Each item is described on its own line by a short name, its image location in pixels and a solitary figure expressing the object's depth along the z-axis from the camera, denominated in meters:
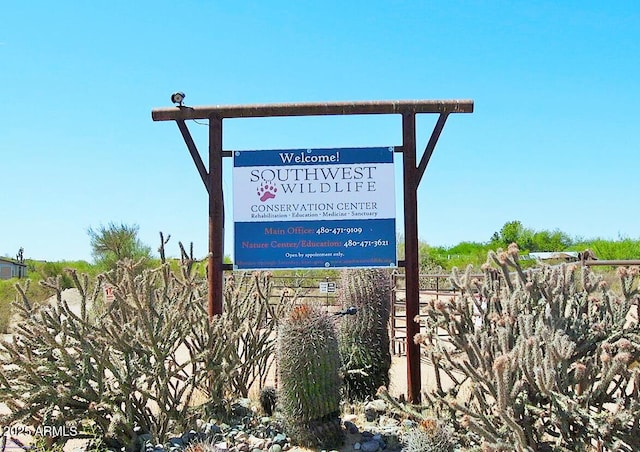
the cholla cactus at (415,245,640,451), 4.30
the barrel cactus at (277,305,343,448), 5.46
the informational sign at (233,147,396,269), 6.91
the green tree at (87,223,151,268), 28.40
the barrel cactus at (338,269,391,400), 6.88
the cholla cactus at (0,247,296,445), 5.48
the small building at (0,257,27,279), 46.56
